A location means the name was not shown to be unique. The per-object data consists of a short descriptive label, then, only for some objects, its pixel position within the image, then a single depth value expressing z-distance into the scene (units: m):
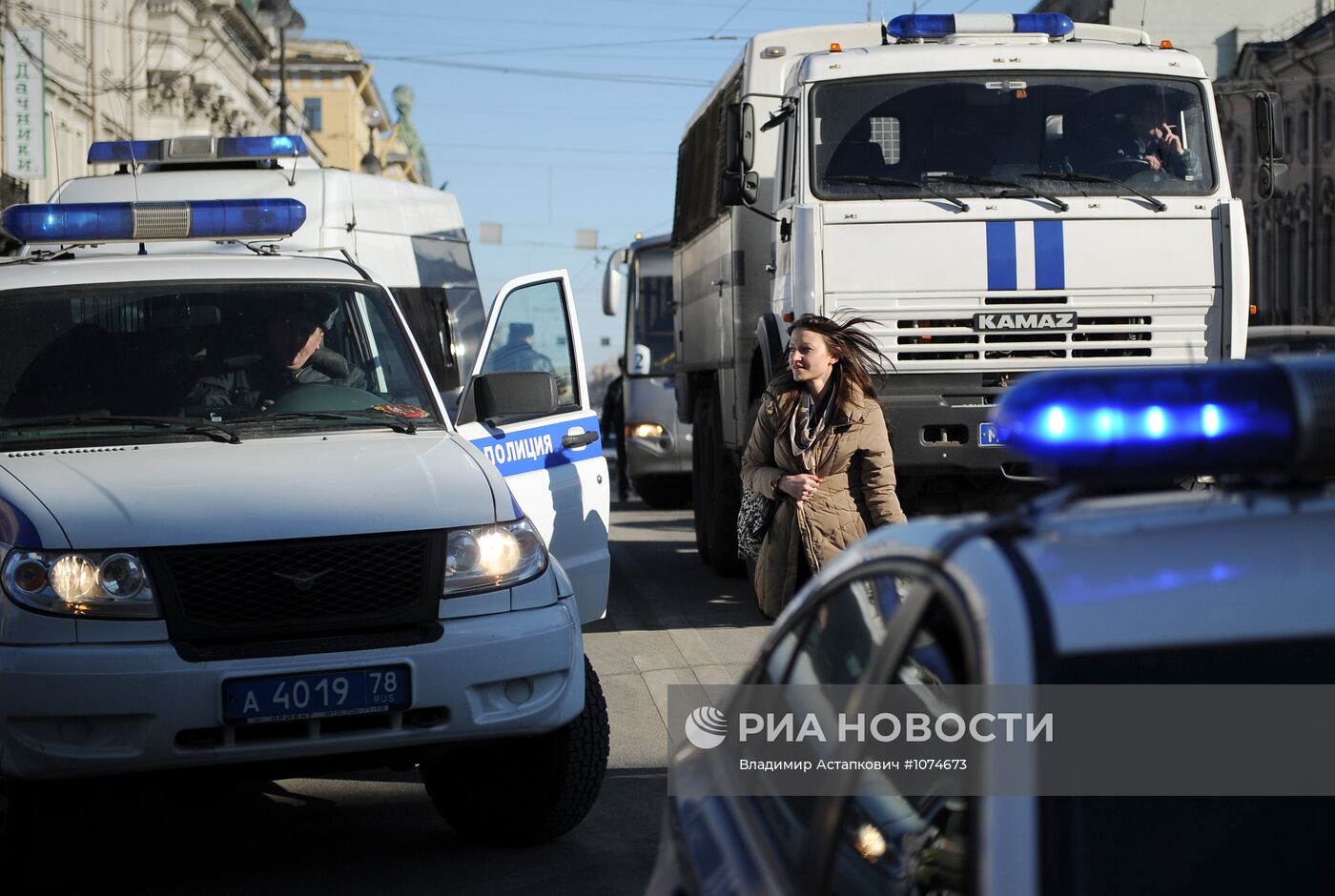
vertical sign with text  30.92
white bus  20.77
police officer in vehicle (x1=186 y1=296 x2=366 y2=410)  6.16
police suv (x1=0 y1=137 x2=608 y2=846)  4.78
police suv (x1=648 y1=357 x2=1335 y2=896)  2.09
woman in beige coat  6.79
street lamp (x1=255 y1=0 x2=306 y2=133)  25.95
